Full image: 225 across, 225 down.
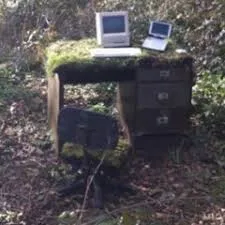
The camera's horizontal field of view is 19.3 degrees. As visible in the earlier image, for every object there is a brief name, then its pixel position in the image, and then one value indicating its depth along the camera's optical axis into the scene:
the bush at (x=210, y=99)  5.36
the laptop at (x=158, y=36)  4.97
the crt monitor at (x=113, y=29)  4.89
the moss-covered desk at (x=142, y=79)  4.71
